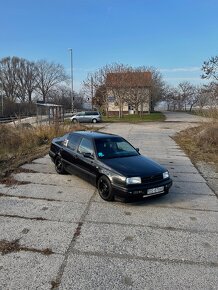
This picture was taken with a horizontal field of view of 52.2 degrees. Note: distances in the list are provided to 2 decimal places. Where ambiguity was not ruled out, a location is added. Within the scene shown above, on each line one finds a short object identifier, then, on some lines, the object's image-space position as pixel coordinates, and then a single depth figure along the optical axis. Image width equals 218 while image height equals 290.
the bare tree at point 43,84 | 70.89
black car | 4.50
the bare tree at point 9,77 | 64.86
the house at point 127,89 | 32.08
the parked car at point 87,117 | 27.64
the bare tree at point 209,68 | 13.82
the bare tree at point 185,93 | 67.15
